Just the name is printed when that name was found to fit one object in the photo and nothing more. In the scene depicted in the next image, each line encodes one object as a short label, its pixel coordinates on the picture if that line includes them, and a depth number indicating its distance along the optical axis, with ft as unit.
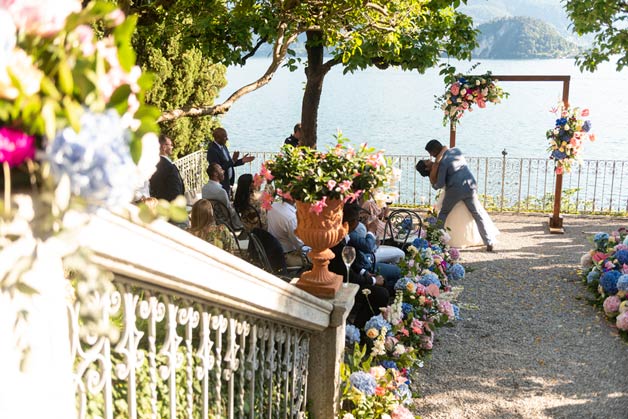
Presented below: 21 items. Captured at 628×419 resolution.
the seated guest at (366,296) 18.67
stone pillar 11.82
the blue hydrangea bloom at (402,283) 20.23
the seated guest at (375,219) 24.95
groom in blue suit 29.78
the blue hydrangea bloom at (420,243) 24.35
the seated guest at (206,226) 18.22
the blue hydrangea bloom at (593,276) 24.76
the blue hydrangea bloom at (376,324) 17.13
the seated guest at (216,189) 25.02
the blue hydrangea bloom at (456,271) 25.05
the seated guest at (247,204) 24.97
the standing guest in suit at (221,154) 30.96
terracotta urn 12.18
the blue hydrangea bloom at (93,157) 3.34
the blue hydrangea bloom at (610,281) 22.61
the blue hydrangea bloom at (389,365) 16.24
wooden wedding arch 32.32
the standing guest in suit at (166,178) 25.99
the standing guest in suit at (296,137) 34.96
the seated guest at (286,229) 21.33
